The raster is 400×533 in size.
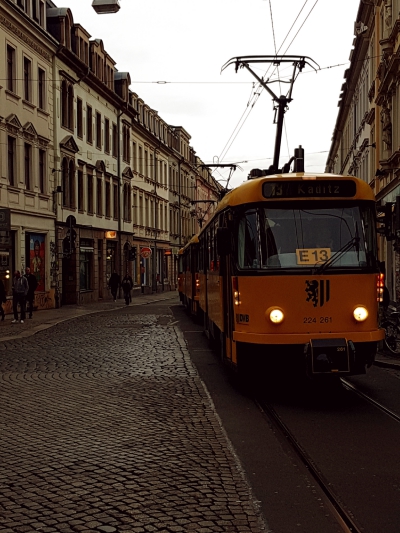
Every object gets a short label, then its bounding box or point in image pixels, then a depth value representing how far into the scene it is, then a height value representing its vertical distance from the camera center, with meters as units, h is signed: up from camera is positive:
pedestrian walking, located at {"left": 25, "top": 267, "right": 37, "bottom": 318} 28.37 -0.58
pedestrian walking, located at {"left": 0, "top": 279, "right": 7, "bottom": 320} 26.81 -0.84
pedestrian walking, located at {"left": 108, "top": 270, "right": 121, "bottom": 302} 43.53 -0.64
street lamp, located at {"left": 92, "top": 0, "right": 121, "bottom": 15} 15.75 +5.40
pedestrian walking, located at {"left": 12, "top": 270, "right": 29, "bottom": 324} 25.84 -0.62
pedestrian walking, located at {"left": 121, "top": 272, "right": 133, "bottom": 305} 40.38 -0.86
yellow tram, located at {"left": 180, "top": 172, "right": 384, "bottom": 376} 9.69 -0.03
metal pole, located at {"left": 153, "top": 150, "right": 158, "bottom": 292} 64.47 +4.74
